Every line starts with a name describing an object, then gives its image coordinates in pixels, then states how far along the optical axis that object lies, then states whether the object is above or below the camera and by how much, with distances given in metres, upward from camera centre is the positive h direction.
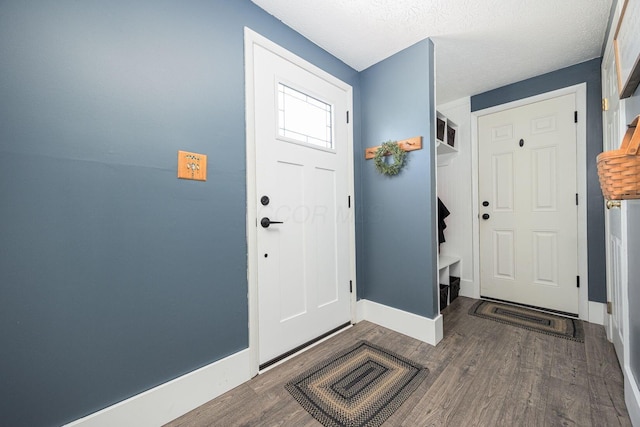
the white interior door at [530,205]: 2.39 +0.07
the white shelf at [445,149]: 2.69 +0.75
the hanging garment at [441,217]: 2.90 -0.05
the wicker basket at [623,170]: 0.68 +0.12
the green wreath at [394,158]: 2.07 +0.49
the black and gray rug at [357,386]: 1.27 -1.04
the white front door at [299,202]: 1.67 +0.10
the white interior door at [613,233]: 1.49 -0.16
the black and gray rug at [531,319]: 2.04 -1.01
